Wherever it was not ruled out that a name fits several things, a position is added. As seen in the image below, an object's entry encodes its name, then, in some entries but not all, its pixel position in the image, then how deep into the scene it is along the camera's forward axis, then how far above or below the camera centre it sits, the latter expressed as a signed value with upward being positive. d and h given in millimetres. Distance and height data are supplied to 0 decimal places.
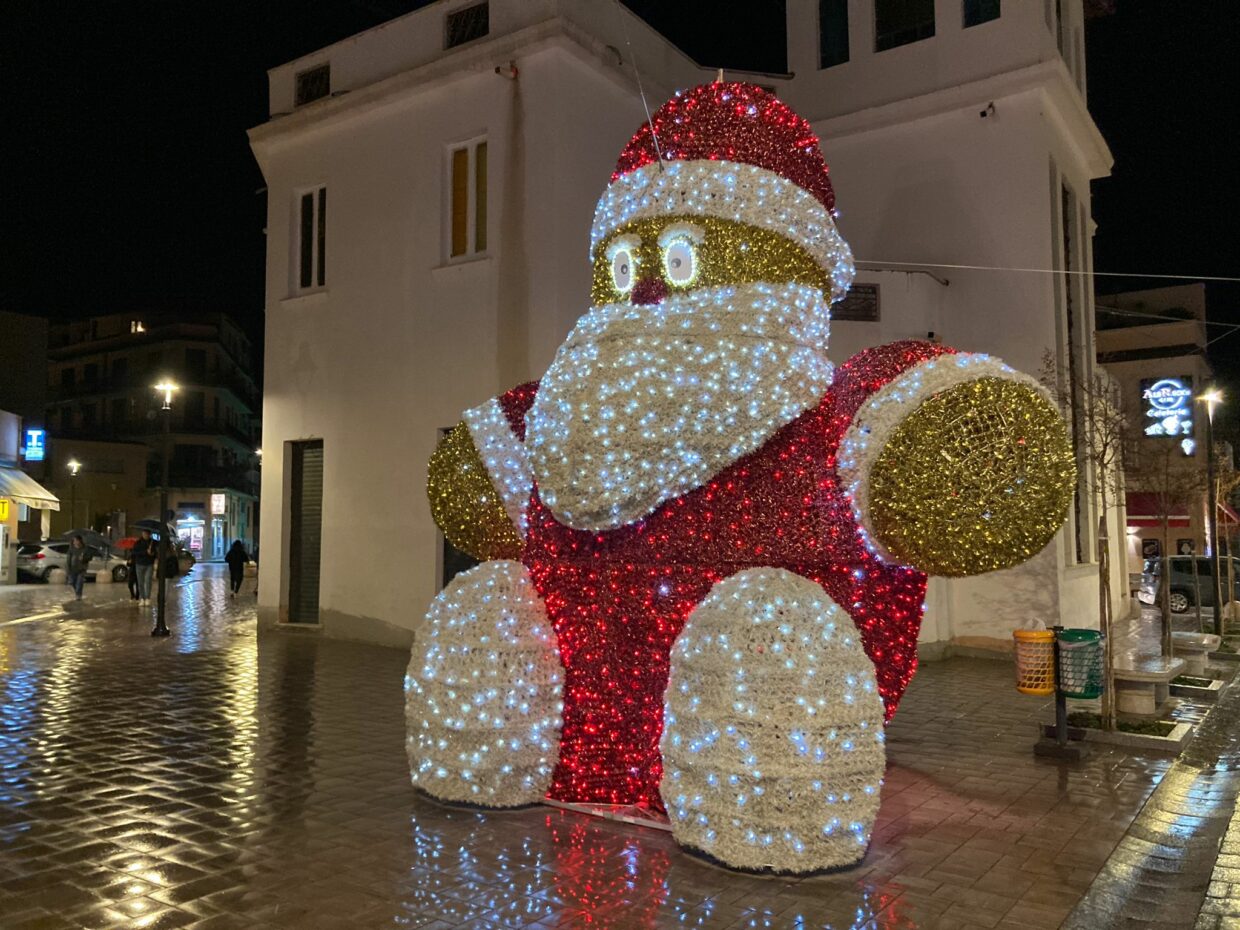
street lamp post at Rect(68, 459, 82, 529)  42088 +2212
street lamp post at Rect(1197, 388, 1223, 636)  13475 +489
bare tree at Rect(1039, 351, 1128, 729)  7270 +1144
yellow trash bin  6457 -860
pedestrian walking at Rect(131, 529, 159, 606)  20531 -458
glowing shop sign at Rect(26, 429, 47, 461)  30641 +3130
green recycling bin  6422 -864
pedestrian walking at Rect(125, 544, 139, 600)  21212 -906
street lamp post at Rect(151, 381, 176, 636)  13859 -284
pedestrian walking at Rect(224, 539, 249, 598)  22109 -592
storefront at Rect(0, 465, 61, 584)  24734 +1088
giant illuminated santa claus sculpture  3873 +88
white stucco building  11781 +4270
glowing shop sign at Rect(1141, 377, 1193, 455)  16919 +2369
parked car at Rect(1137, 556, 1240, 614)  18703 -1006
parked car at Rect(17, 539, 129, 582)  28969 -623
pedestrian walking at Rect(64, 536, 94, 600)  22230 -517
